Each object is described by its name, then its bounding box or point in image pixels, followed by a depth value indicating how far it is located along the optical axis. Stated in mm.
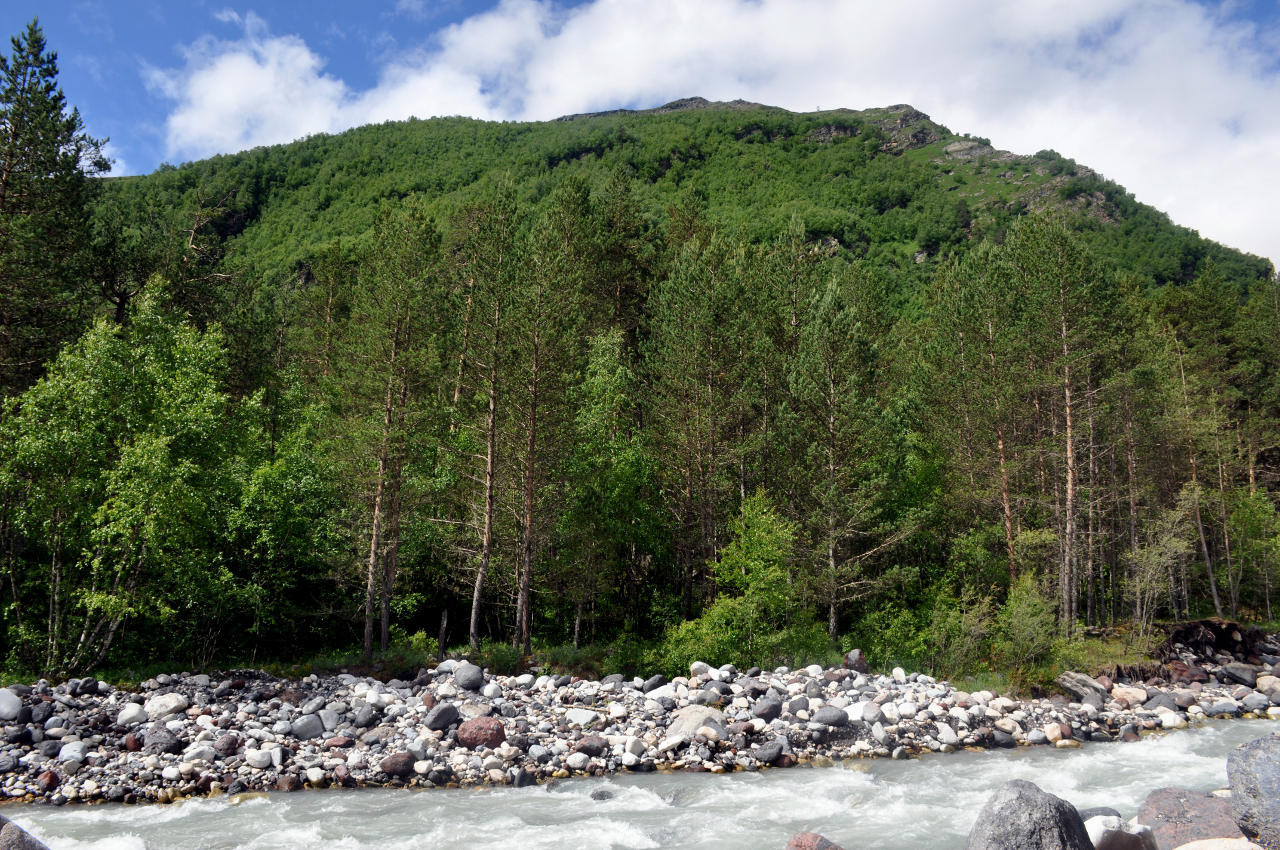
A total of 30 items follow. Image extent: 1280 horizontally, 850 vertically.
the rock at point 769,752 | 15930
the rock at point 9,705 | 14930
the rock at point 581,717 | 17469
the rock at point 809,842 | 9609
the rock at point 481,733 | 15828
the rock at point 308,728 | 15867
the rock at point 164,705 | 15977
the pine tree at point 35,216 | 20953
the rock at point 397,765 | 14391
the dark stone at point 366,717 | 16688
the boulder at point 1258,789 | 9617
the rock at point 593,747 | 15836
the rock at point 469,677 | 19609
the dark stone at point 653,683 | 20547
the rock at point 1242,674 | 26784
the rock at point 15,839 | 7504
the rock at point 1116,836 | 9305
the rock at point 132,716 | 15555
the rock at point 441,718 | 16484
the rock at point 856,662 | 23969
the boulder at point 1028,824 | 8594
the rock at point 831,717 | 17609
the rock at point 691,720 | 16656
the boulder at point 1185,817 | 9914
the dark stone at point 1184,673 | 26234
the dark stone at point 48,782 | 12953
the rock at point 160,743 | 14469
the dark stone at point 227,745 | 14541
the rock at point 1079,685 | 22298
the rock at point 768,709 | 18094
